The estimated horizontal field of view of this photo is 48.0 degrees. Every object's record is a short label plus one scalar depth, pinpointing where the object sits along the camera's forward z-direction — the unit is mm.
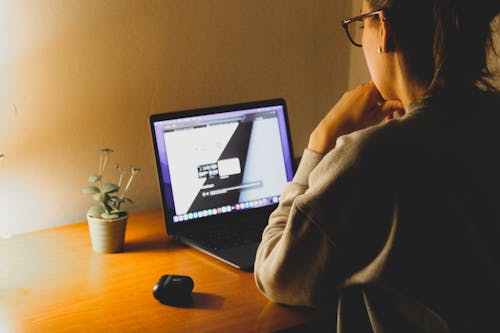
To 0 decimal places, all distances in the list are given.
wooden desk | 1052
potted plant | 1360
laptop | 1455
